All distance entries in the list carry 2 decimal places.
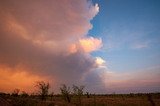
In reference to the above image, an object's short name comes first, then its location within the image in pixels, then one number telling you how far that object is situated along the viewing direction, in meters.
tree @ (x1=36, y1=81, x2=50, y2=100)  46.41
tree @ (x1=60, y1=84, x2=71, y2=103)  46.81
